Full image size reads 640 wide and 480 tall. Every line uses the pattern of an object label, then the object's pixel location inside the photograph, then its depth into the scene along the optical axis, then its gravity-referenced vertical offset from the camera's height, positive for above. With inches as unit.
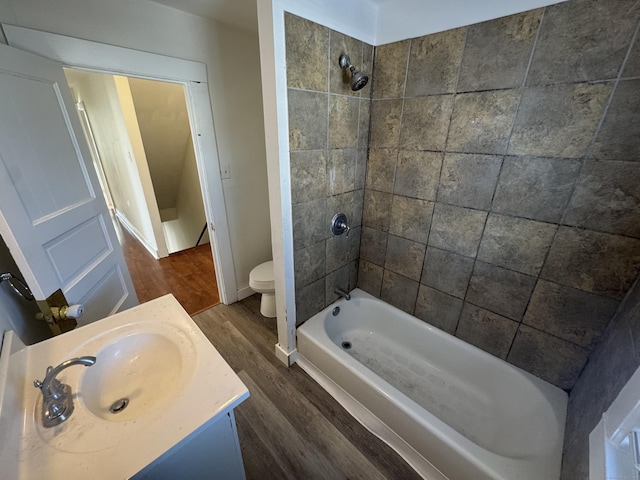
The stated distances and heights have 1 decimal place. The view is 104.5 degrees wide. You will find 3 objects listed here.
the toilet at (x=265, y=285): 79.7 -44.0
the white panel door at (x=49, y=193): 37.6 -9.6
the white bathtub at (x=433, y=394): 42.5 -52.5
